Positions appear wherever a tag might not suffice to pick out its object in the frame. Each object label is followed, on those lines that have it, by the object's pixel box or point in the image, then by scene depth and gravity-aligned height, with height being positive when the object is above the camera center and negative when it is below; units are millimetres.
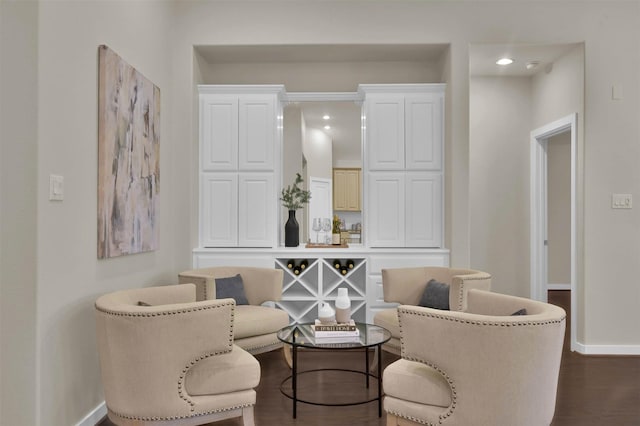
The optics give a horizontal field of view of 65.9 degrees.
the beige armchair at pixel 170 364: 2176 -677
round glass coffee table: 2736 -716
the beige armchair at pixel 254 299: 3357 -669
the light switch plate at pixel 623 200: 4191 +133
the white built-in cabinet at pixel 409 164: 4426 +463
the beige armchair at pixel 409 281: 3809 -507
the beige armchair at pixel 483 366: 1979 -615
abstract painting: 2836 +367
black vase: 4531 -143
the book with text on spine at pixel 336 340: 2795 -712
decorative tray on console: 4539 -274
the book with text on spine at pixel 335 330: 2877 -674
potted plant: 4535 +116
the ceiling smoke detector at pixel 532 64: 4855 +1510
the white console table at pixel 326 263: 4316 -418
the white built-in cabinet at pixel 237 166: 4414 +443
